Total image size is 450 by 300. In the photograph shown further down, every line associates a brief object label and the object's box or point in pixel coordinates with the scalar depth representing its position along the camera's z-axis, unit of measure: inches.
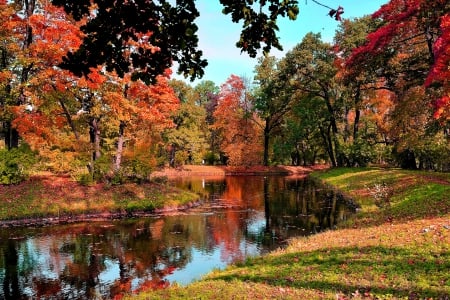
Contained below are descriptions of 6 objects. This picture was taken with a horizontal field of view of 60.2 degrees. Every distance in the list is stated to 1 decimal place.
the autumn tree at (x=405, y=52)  941.8
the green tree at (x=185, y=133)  2664.9
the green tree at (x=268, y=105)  2630.4
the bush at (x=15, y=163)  1010.7
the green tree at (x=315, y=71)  1863.9
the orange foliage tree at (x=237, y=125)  2728.8
